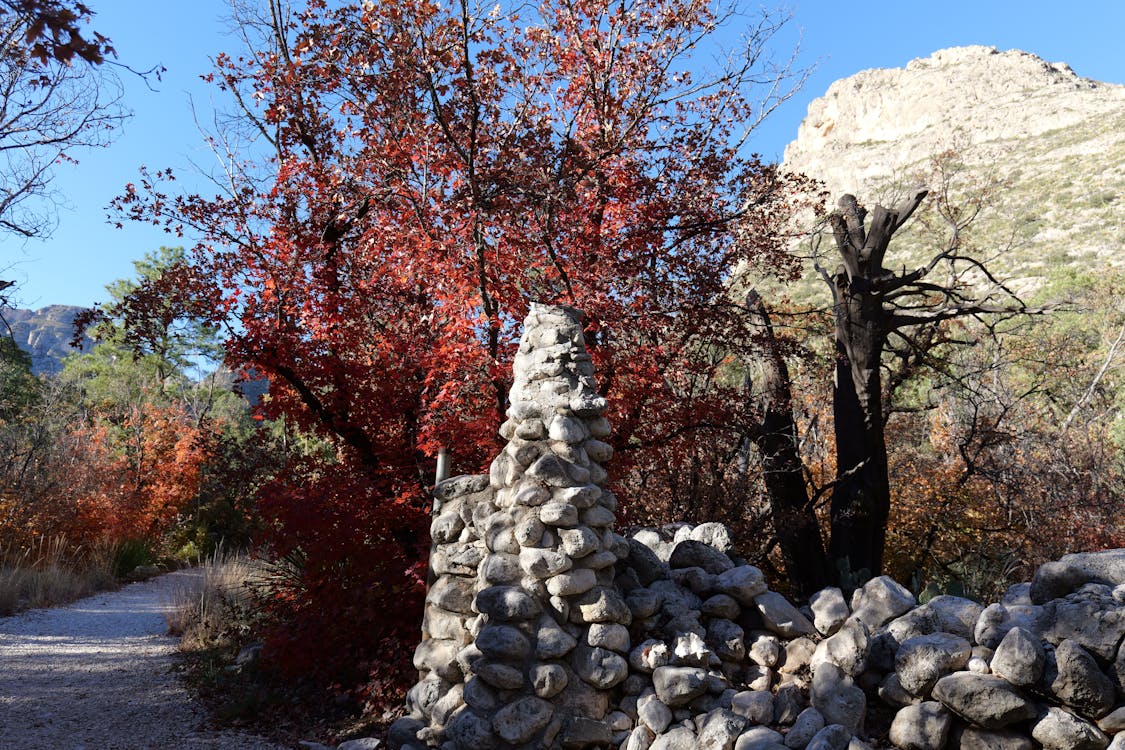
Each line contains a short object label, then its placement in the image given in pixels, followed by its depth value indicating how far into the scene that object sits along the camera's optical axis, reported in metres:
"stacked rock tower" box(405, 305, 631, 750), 4.40
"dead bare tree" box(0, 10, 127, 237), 7.09
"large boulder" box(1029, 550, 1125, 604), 4.12
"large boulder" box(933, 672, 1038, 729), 3.60
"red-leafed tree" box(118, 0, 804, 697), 5.90
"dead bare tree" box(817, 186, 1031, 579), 8.48
